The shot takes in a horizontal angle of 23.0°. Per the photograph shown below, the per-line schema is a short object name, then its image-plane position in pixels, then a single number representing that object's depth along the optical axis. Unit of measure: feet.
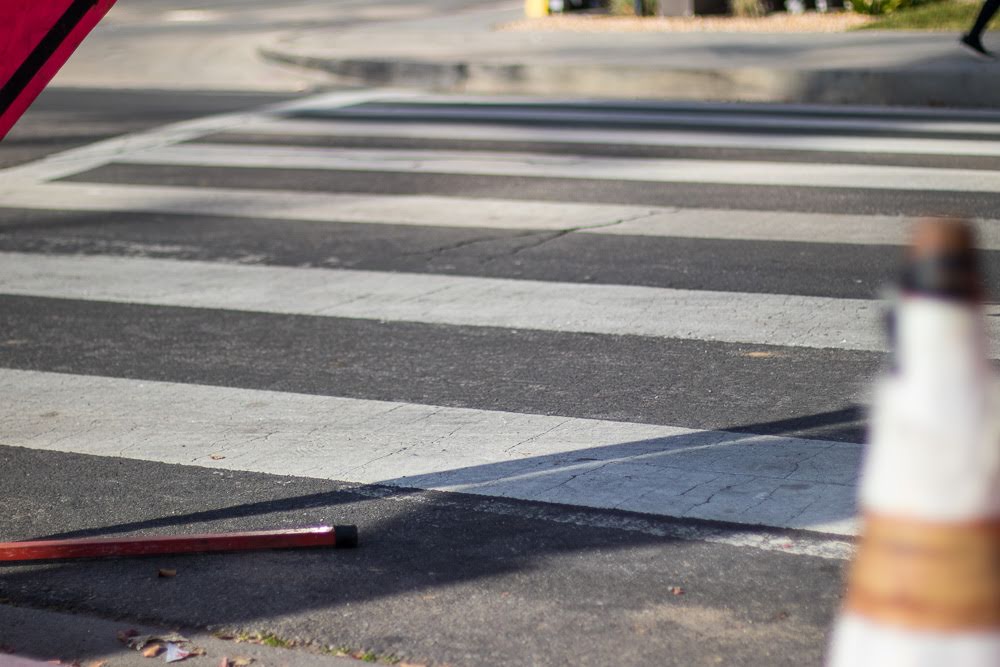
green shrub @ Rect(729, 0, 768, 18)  114.95
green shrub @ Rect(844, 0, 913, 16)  108.39
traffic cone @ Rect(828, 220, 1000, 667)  10.42
